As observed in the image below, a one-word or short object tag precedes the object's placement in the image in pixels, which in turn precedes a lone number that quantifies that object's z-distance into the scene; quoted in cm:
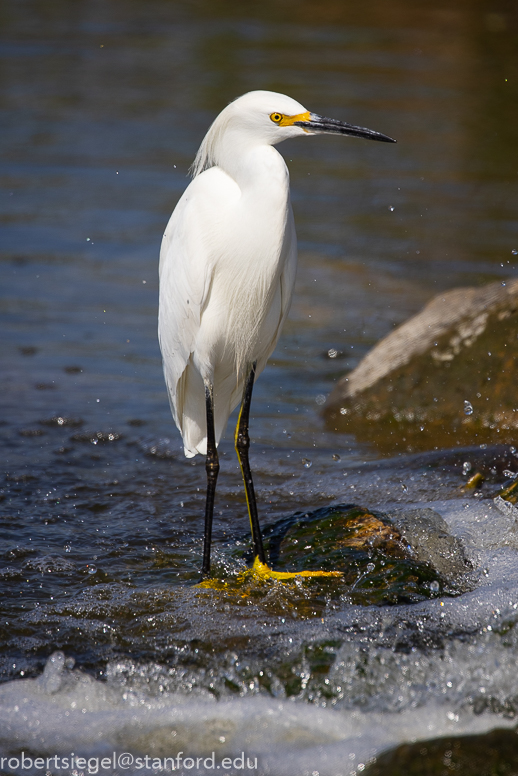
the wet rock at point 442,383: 1087
